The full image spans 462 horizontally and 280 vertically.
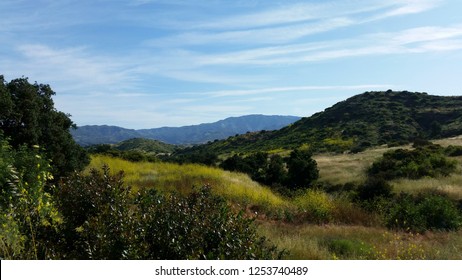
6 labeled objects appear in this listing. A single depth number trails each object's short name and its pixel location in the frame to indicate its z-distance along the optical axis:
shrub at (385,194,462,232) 11.46
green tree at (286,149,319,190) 25.77
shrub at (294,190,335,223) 12.90
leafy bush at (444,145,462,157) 31.73
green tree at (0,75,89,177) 13.34
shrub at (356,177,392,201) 17.67
